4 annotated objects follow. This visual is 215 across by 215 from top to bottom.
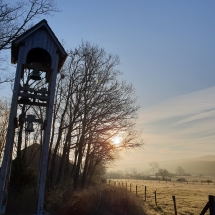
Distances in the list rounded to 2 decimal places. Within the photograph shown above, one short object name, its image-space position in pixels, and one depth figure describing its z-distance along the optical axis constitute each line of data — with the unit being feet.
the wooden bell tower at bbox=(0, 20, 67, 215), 21.85
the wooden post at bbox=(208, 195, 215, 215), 23.16
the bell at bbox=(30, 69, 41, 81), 25.66
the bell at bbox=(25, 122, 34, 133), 23.99
